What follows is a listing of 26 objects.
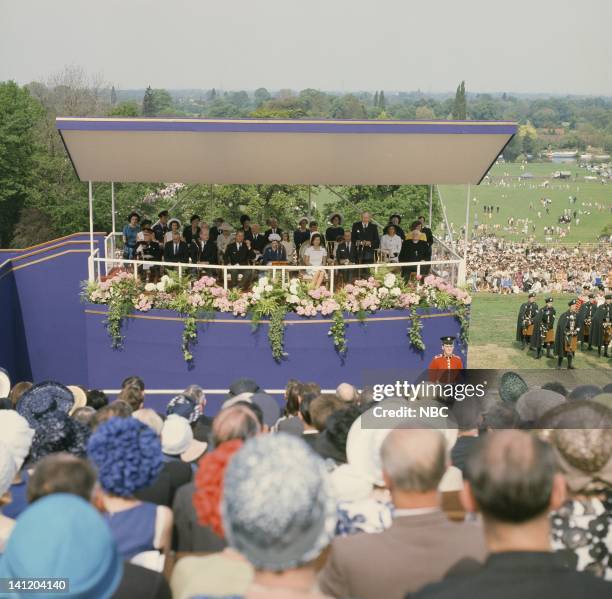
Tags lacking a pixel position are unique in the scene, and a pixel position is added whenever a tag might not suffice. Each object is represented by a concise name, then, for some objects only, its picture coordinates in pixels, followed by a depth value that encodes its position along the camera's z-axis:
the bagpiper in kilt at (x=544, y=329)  23.88
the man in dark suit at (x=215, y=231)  17.66
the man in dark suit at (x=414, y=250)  16.69
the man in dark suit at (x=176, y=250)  16.39
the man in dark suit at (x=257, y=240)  17.20
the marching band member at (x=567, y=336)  22.17
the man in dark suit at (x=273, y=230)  17.44
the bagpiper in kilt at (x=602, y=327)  23.16
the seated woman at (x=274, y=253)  16.48
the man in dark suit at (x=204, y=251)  16.72
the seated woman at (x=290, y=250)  16.89
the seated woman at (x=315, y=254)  15.84
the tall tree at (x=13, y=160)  76.44
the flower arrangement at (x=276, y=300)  14.88
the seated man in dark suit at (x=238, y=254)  16.34
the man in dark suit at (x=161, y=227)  17.58
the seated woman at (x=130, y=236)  17.17
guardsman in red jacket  12.40
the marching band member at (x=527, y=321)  25.38
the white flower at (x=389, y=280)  15.16
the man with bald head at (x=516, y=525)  2.94
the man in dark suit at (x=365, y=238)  16.83
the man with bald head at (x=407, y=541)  3.49
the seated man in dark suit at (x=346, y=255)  16.28
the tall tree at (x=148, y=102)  171.79
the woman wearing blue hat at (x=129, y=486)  4.17
